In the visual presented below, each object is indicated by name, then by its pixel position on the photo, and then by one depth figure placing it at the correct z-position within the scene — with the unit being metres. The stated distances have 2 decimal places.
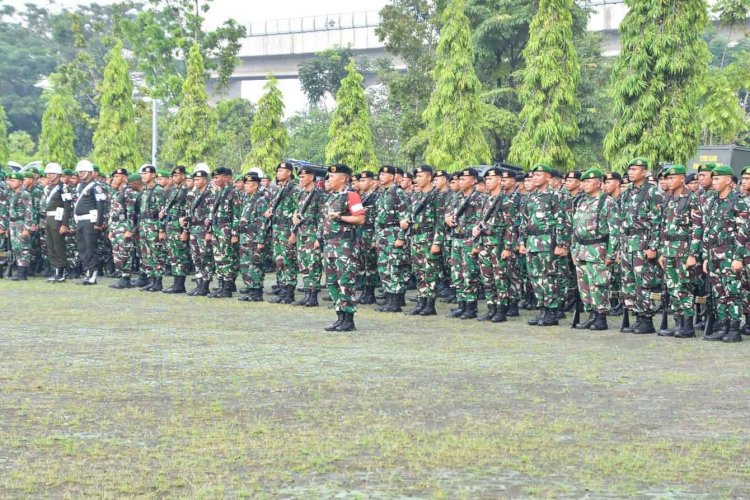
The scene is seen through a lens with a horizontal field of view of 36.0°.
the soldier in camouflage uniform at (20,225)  19.11
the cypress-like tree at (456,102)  26.86
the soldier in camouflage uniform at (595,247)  12.75
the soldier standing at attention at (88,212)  17.81
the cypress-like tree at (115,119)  34.72
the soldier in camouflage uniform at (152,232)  17.30
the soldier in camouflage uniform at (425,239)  14.52
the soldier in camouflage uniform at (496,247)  13.67
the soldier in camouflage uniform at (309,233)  14.66
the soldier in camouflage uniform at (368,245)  15.92
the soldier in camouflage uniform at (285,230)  15.70
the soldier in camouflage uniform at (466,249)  13.98
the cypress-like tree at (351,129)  29.59
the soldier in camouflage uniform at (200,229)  16.50
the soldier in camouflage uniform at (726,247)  11.70
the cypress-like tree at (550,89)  24.52
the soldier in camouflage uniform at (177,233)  17.03
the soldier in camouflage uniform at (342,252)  12.09
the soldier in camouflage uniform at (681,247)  12.11
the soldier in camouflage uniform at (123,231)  17.66
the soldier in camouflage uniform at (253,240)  15.94
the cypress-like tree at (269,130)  31.23
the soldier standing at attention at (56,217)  18.52
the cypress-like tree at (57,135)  37.41
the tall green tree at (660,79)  19.61
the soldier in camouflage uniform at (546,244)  13.30
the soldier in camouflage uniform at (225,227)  16.31
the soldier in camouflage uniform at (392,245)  14.80
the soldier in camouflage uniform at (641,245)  12.44
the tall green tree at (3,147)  41.22
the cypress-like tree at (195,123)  32.25
